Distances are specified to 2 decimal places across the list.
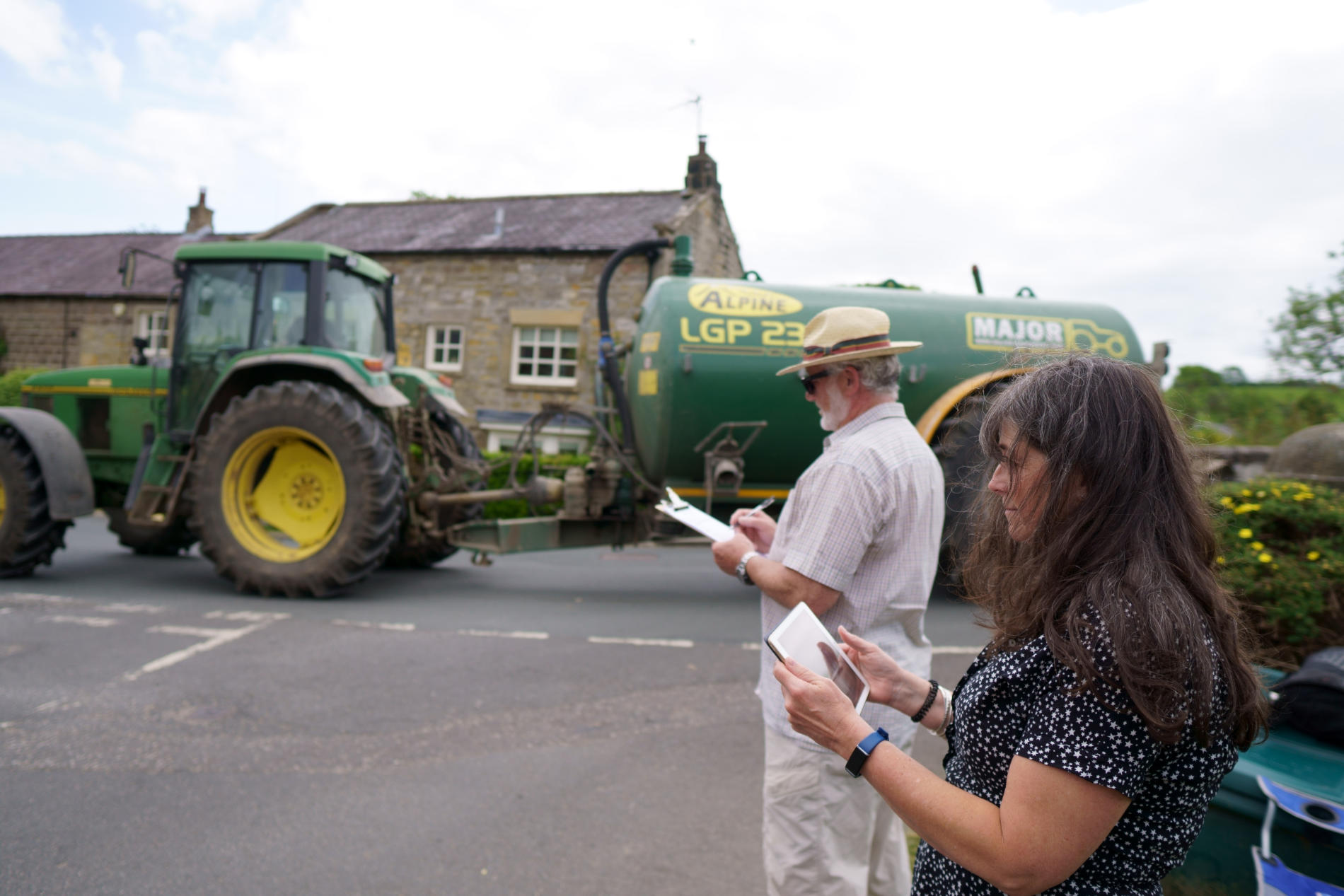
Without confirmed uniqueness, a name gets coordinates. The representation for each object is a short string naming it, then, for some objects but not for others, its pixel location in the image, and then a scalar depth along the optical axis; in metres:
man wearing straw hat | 1.95
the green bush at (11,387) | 17.44
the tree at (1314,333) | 7.87
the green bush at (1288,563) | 3.01
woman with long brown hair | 1.00
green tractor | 6.15
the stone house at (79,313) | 19.98
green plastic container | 1.73
